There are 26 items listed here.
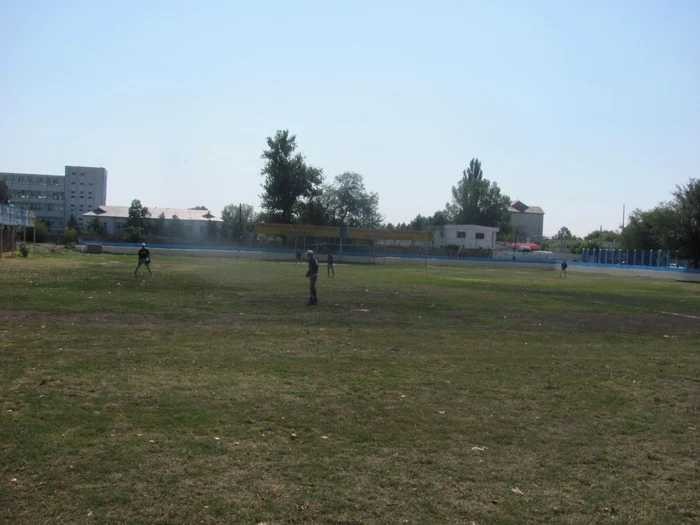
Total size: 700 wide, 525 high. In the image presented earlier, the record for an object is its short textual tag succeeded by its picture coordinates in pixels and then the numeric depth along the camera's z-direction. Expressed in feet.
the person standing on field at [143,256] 107.04
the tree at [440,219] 455.63
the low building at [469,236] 358.23
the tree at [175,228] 348.77
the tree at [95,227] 351.87
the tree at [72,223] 388.00
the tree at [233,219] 331.57
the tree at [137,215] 349.00
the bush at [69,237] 250.35
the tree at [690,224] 211.82
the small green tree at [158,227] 351.46
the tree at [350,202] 371.56
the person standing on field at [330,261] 130.21
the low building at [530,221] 582.76
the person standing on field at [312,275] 70.95
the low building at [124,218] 394.38
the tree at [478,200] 434.71
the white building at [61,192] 458.91
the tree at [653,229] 220.02
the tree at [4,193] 345.78
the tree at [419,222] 458.66
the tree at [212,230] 321.40
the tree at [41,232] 252.67
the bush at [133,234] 269.62
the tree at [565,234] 636.28
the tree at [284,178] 309.42
